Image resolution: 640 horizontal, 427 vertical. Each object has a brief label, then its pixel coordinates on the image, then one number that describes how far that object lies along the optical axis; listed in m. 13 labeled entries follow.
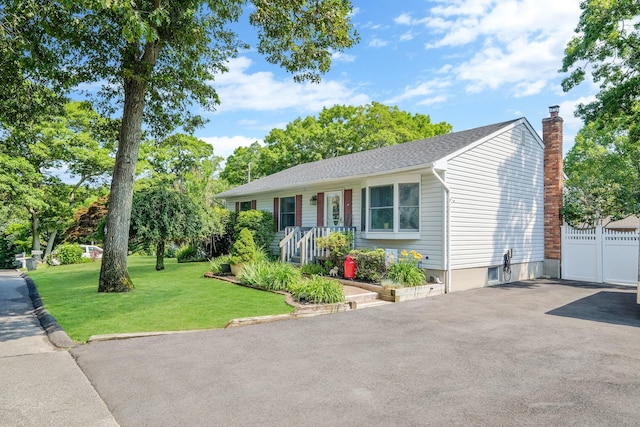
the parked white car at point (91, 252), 22.42
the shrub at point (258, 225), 15.37
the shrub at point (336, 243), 11.23
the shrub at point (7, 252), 26.27
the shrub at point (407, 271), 9.51
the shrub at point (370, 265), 10.22
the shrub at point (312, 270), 11.27
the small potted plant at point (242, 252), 11.82
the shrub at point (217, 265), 12.33
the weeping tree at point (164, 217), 12.25
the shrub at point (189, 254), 17.73
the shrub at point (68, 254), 20.47
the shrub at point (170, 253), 21.84
